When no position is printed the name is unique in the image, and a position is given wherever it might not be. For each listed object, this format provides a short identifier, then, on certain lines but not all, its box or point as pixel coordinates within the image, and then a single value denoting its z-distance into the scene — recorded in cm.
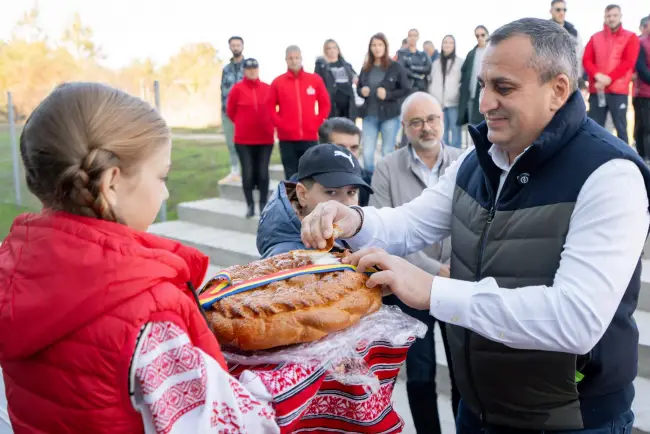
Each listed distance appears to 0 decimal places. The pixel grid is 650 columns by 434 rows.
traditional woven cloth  147
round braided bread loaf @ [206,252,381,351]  134
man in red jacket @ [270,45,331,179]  698
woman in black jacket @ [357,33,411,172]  711
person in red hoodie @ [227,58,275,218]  726
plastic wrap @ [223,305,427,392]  135
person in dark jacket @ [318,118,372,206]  423
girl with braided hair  107
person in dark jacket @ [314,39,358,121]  763
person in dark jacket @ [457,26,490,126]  786
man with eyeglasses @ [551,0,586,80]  720
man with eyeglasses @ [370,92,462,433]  333
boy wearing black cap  246
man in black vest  142
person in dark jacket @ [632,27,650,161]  678
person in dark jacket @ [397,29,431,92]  852
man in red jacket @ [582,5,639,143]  671
